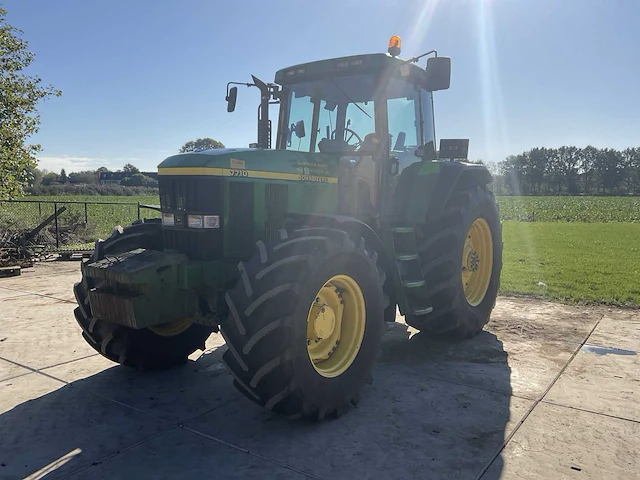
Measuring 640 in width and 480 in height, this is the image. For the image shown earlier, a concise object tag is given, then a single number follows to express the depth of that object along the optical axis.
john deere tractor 3.41
